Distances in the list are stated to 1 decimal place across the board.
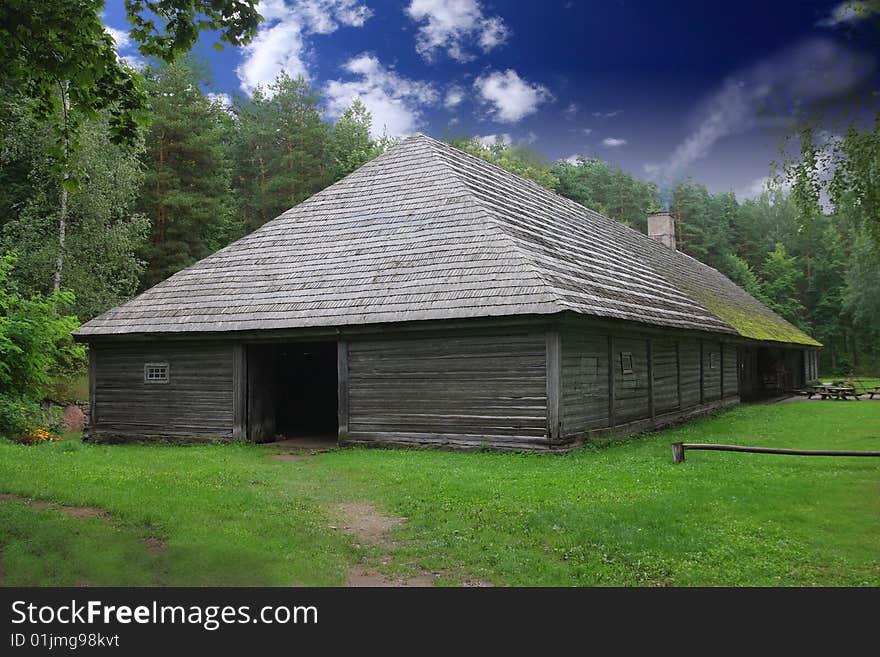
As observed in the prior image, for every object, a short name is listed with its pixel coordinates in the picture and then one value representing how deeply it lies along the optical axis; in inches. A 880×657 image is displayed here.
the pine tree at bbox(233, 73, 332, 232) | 1551.4
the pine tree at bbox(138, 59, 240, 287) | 1286.9
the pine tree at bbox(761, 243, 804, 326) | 2183.8
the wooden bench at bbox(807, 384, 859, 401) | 1121.4
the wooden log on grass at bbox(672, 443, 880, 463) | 409.7
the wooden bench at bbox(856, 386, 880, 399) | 1184.1
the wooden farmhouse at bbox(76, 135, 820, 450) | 535.5
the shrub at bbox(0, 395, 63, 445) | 665.0
